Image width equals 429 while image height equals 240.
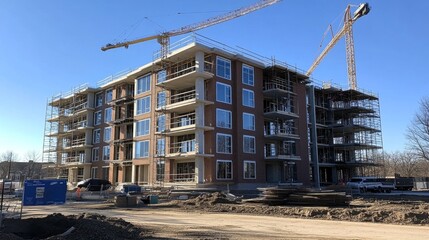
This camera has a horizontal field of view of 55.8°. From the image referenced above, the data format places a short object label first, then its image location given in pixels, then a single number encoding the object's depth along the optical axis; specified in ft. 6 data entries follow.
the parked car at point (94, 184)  155.60
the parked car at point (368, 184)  157.39
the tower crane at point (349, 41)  253.20
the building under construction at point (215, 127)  138.41
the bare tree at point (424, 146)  204.85
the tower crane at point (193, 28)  187.62
